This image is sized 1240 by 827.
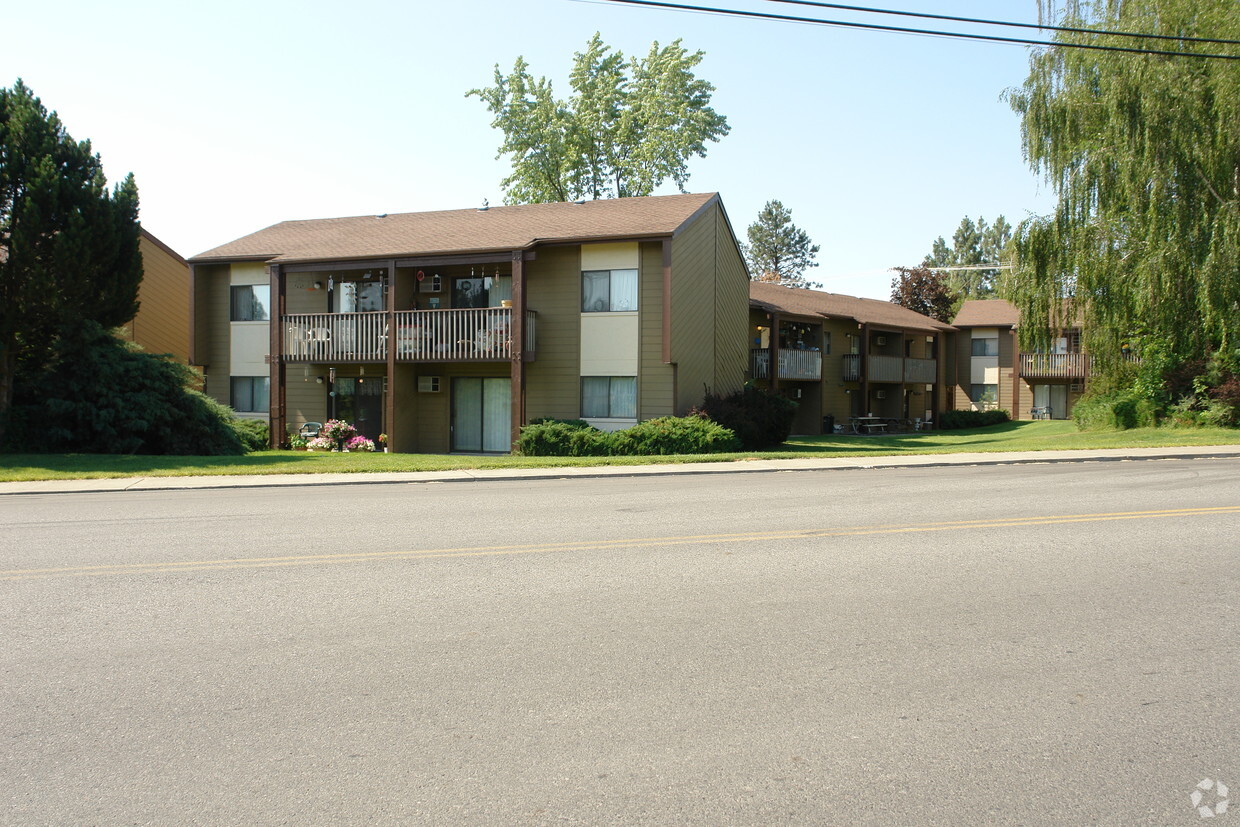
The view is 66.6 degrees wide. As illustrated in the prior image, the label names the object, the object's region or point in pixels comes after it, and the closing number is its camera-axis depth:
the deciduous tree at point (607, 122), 45.56
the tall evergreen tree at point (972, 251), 91.54
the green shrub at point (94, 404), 21.47
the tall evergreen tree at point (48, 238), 20.64
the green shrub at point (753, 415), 24.67
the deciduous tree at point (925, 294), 62.25
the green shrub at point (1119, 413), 28.06
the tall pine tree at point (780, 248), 87.31
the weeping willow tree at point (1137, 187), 25.11
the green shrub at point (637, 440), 22.67
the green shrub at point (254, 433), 25.69
